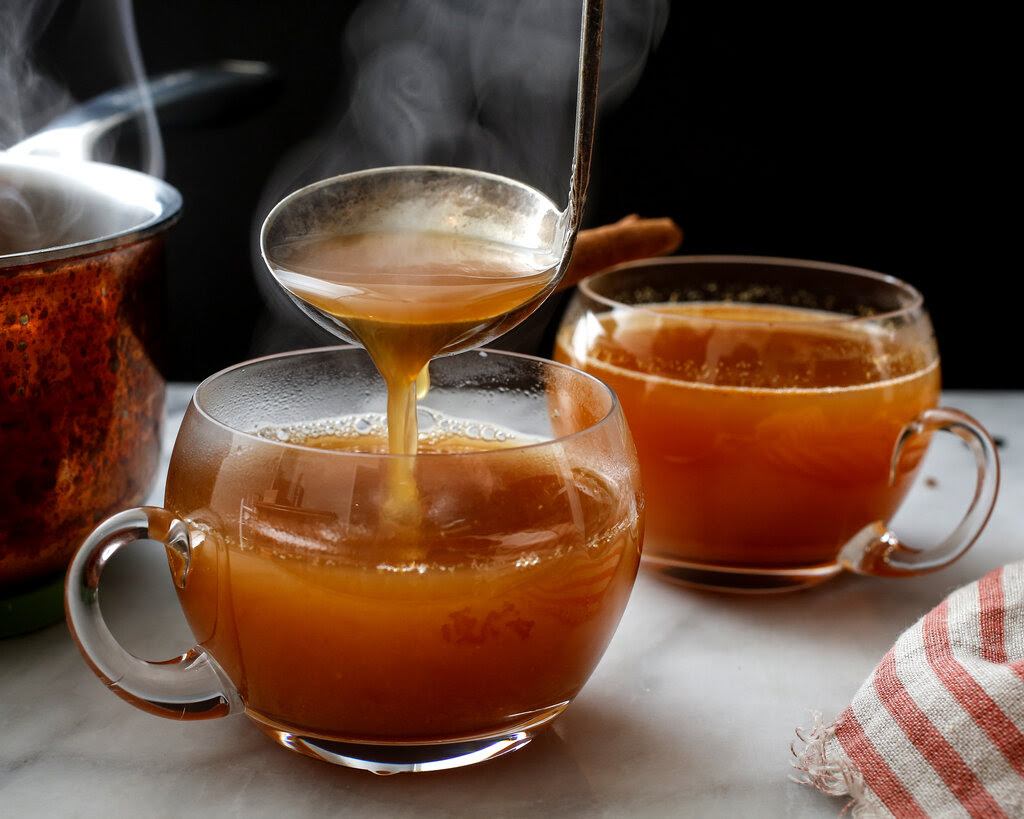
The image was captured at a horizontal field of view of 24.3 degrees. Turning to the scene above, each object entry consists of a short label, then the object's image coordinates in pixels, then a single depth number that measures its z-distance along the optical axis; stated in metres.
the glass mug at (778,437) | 0.60
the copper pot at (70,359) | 0.54
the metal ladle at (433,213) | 0.55
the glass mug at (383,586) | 0.50
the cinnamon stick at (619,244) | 0.63
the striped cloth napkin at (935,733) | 0.51
